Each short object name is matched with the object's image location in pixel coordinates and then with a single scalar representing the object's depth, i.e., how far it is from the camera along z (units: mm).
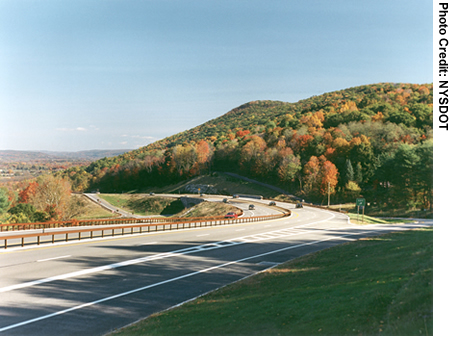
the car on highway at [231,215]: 57706
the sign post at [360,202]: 49344
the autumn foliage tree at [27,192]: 77788
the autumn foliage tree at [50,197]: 68044
